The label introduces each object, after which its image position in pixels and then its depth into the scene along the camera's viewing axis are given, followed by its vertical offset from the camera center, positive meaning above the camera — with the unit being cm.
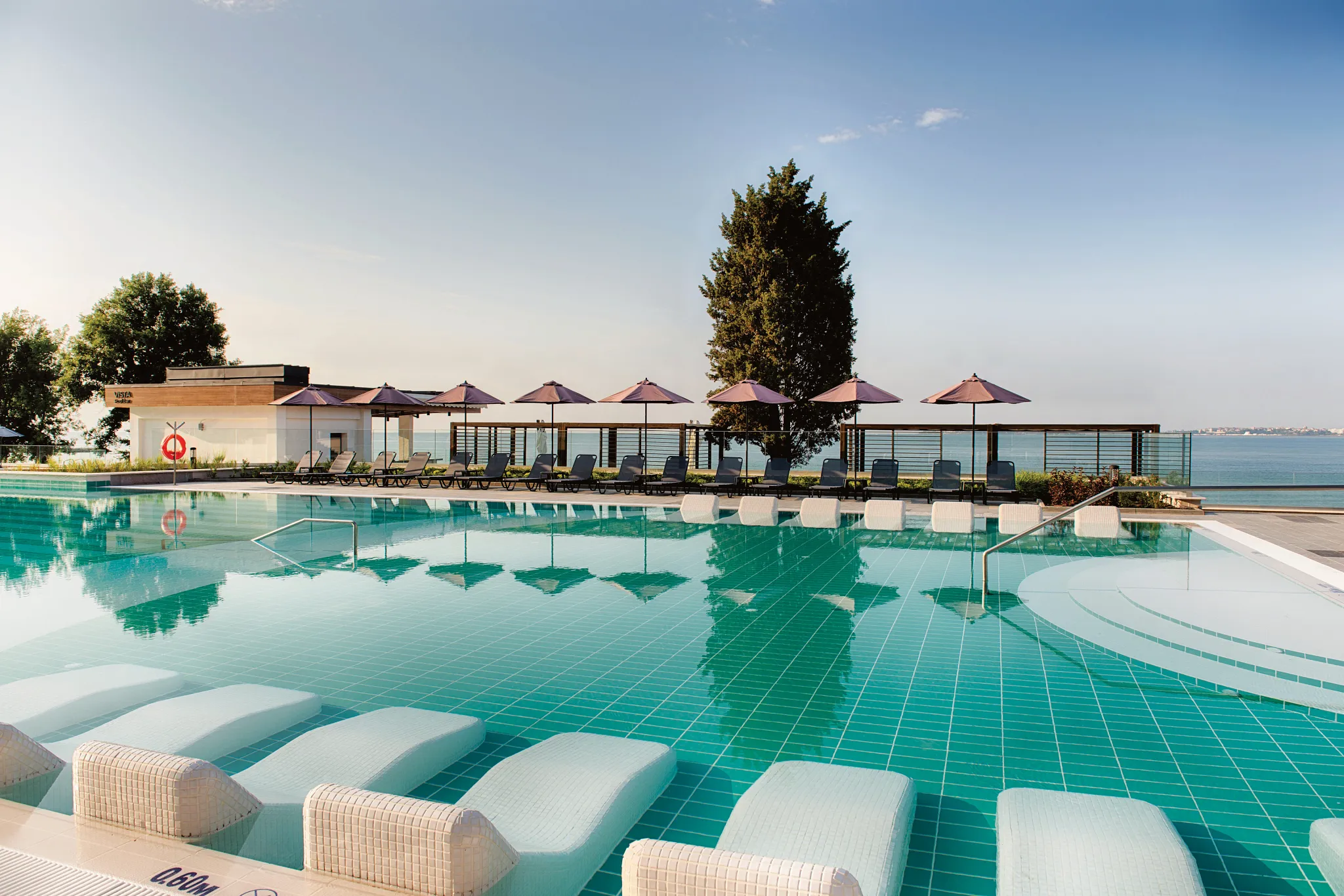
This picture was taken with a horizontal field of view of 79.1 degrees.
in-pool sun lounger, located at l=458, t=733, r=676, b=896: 271 -143
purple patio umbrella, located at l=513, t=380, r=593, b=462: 1797 +82
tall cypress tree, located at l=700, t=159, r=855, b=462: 2156 +333
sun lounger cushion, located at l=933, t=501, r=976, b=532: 1155 -119
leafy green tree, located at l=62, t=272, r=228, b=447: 3569 +429
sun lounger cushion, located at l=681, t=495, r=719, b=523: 1312 -122
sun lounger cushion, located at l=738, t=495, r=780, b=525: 1282 -123
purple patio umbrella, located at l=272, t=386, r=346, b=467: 2030 +85
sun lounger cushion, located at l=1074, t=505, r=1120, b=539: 1127 -124
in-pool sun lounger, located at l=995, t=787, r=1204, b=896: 250 -138
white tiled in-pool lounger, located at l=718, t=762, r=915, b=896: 270 -141
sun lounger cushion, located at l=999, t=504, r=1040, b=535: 1080 -112
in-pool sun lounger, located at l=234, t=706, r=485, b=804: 338 -143
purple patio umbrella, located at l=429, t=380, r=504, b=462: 1847 +81
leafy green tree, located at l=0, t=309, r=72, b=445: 3822 +244
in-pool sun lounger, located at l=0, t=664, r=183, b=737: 432 -149
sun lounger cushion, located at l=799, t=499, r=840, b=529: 1230 -122
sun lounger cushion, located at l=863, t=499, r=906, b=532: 1187 -119
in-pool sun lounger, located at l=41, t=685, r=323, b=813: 382 -145
